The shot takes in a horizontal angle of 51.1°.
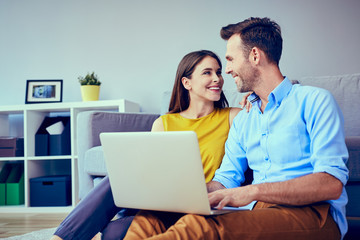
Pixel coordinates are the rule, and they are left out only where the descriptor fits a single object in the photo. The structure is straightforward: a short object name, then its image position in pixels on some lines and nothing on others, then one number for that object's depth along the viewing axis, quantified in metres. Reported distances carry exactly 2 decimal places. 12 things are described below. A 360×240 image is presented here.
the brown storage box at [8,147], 3.25
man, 1.04
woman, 1.40
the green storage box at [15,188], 3.25
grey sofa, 2.21
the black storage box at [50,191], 3.10
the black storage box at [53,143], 3.22
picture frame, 3.42
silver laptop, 1.00
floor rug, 2.13
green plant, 3.26
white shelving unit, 3.10
